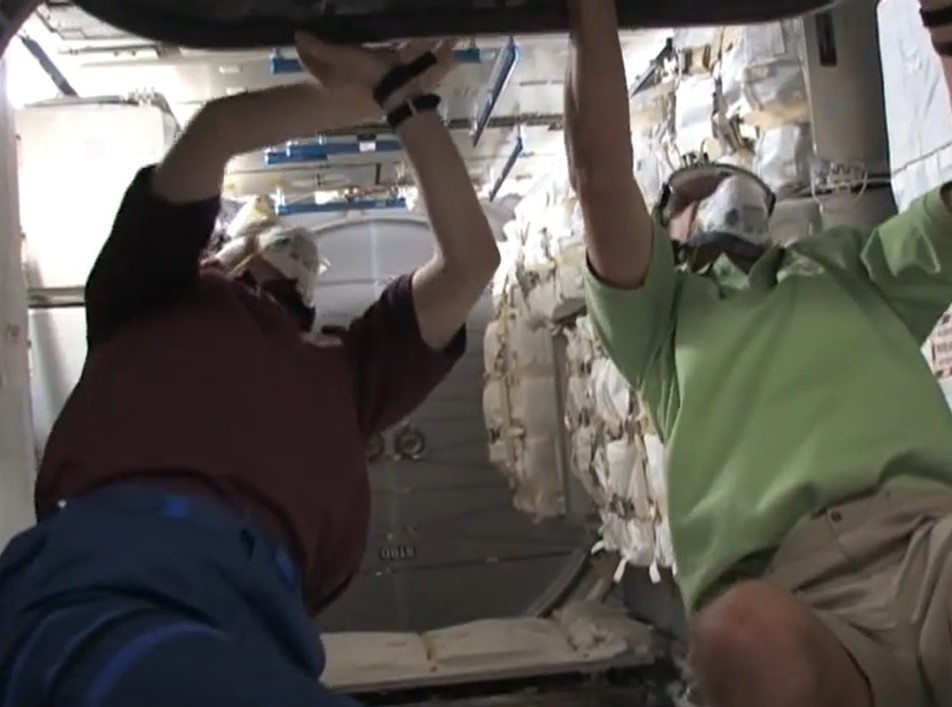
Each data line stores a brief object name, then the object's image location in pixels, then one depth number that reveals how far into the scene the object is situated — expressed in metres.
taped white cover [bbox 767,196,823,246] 2.72
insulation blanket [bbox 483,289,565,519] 4.75
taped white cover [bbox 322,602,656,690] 4.15
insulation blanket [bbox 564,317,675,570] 3.25
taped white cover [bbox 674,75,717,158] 3.03
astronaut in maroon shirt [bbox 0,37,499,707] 1.11
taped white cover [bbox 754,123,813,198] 2.76
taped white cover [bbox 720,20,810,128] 2.73
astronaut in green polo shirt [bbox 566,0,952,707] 1.39
